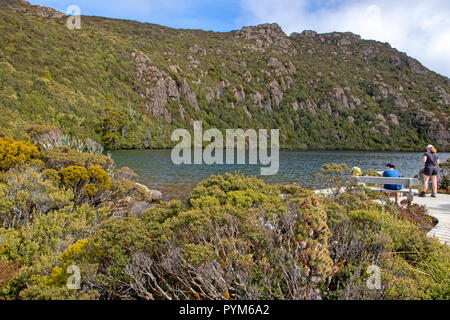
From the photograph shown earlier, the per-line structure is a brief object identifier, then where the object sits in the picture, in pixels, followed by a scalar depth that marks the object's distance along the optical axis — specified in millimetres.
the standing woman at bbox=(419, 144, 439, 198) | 9211
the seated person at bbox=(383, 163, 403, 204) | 8349
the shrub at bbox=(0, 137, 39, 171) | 8875
